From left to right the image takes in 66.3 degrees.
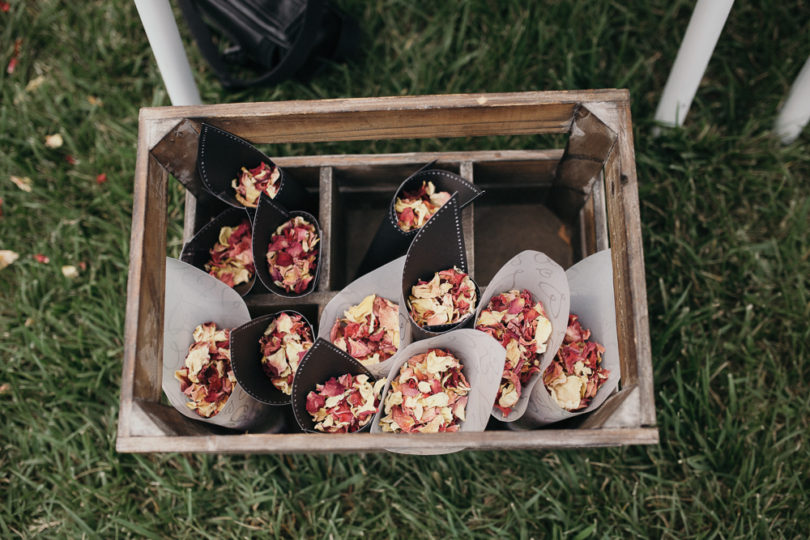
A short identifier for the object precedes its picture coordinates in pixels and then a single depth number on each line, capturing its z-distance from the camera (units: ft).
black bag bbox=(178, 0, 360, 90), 5.78
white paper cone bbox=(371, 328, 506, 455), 3.67
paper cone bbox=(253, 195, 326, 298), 4.21
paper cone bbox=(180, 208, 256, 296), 4.44
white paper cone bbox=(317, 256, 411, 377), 4.04
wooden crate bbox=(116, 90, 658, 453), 3.48
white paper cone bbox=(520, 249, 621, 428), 3.93
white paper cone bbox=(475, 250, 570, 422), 3.94
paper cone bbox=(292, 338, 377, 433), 3.79
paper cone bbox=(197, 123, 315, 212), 4.11
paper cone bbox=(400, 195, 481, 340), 3.92
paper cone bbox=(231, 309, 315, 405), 3.89
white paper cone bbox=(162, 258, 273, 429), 4.03
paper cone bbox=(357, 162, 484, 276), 4.25
